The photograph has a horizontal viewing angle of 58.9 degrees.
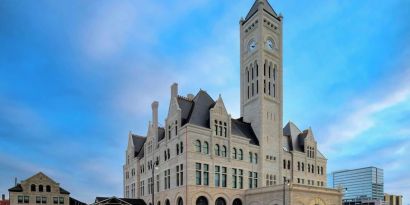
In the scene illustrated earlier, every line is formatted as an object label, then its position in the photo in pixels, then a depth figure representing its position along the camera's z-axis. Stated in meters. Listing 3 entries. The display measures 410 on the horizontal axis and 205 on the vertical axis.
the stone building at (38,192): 73.38
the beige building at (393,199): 166.80
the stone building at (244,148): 51.00
